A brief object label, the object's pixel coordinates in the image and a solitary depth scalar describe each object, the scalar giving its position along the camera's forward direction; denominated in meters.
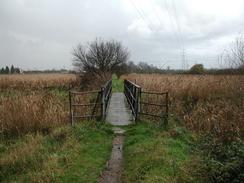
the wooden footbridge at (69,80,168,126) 6.54
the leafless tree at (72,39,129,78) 30.16
